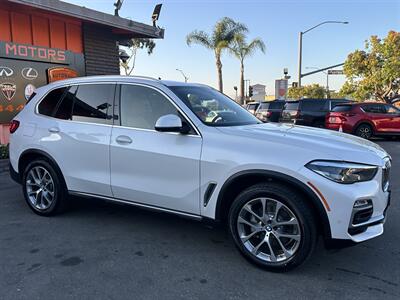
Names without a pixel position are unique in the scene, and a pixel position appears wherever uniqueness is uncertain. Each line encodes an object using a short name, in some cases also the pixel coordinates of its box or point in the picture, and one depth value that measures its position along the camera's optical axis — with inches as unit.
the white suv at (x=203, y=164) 127.3
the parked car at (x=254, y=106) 782.1
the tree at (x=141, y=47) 1264.6
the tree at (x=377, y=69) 1268.5
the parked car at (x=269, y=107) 715.4
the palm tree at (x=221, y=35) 1085.8
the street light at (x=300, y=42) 1042.4
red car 542.0
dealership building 375.9
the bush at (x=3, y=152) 337.1
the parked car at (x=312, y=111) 605.3
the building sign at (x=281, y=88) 1042.7
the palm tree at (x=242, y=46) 1090.7
